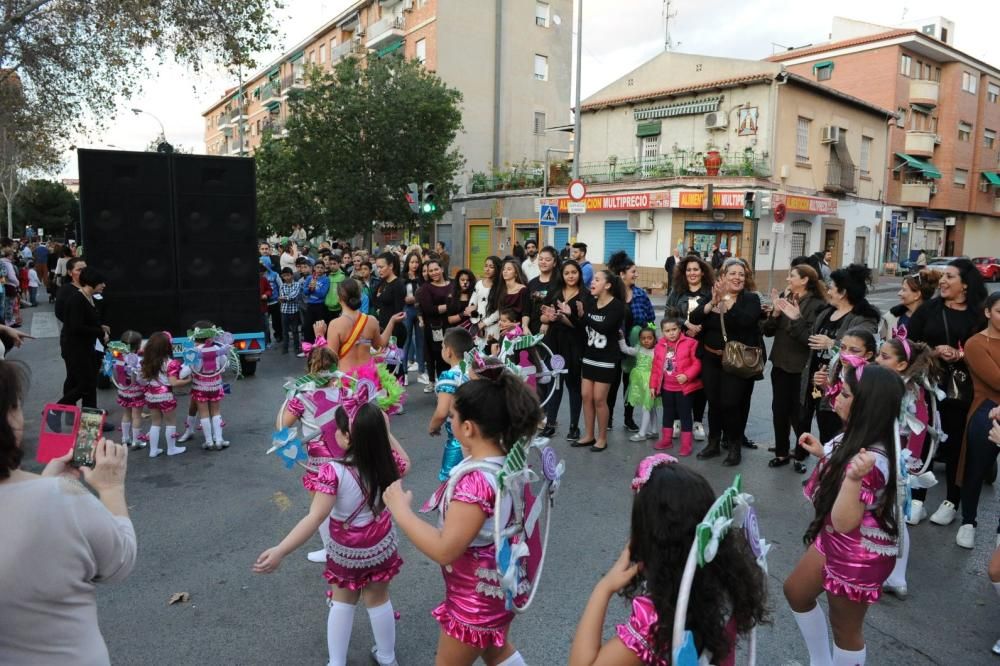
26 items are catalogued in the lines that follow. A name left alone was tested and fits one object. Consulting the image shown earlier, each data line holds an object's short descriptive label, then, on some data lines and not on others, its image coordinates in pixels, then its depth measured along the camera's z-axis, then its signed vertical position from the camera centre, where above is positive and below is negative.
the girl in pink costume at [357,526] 2.67 -1.18
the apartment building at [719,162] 23.25 +3.18
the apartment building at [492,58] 32.44 +9.02
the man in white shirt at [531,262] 10.70 -0.30
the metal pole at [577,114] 16.92 +3.50
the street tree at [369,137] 24.56 +3.72
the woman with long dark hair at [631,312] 7.21 -0.69
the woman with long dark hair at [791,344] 5.87 -0.81
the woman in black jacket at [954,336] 5.10 -0.63
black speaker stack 8.46 -0.03
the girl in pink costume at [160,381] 6.40 -1.37
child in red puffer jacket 6.50 -1.22
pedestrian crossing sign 14.84 +0.63
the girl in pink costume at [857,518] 2.60 -1.02
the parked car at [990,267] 29.29 -0.54
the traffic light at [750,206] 18.00 +1.12
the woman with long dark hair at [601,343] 6.43 -0.92
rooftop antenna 30.42 +9.07
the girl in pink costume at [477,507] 2.25 -0.87
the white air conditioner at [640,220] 23.97 +0.92
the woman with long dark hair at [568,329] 6.79 -0.88
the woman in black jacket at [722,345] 6.00 -0.88
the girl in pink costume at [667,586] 1.76 -0.88
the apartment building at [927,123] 32.44 +6.78
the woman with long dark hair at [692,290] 6.73 -0.43
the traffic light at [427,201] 16.92 +0.99
